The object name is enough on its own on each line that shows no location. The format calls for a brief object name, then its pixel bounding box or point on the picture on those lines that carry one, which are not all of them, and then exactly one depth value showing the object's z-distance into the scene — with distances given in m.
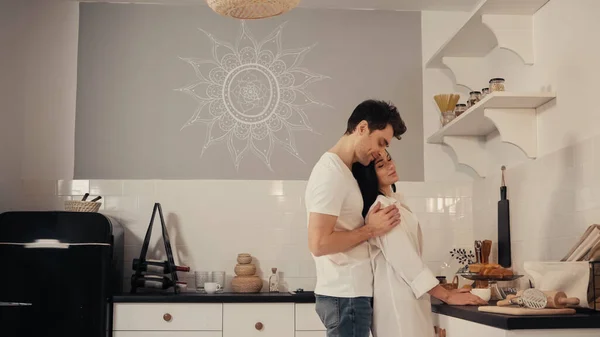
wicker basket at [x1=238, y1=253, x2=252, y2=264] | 4.53
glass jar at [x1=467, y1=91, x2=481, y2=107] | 4.03
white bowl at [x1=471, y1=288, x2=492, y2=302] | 3.43
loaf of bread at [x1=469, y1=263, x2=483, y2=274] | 3.60
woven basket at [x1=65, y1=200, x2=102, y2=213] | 4.35
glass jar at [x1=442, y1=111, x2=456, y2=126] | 4.42
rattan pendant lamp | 3.19
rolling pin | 2.55
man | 2.67
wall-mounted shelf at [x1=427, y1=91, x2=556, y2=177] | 3.56
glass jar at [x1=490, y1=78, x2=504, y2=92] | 3.61
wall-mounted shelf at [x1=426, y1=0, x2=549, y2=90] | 3.70
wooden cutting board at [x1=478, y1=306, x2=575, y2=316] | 2.46
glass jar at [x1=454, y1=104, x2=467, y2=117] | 4.27
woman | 2.64
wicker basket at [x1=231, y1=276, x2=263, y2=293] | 4.44
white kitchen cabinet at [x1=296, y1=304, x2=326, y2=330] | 4.13
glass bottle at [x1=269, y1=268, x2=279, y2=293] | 4.55
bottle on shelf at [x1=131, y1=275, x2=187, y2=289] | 4.35
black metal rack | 4.37
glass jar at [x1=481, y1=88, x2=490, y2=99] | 3.85
